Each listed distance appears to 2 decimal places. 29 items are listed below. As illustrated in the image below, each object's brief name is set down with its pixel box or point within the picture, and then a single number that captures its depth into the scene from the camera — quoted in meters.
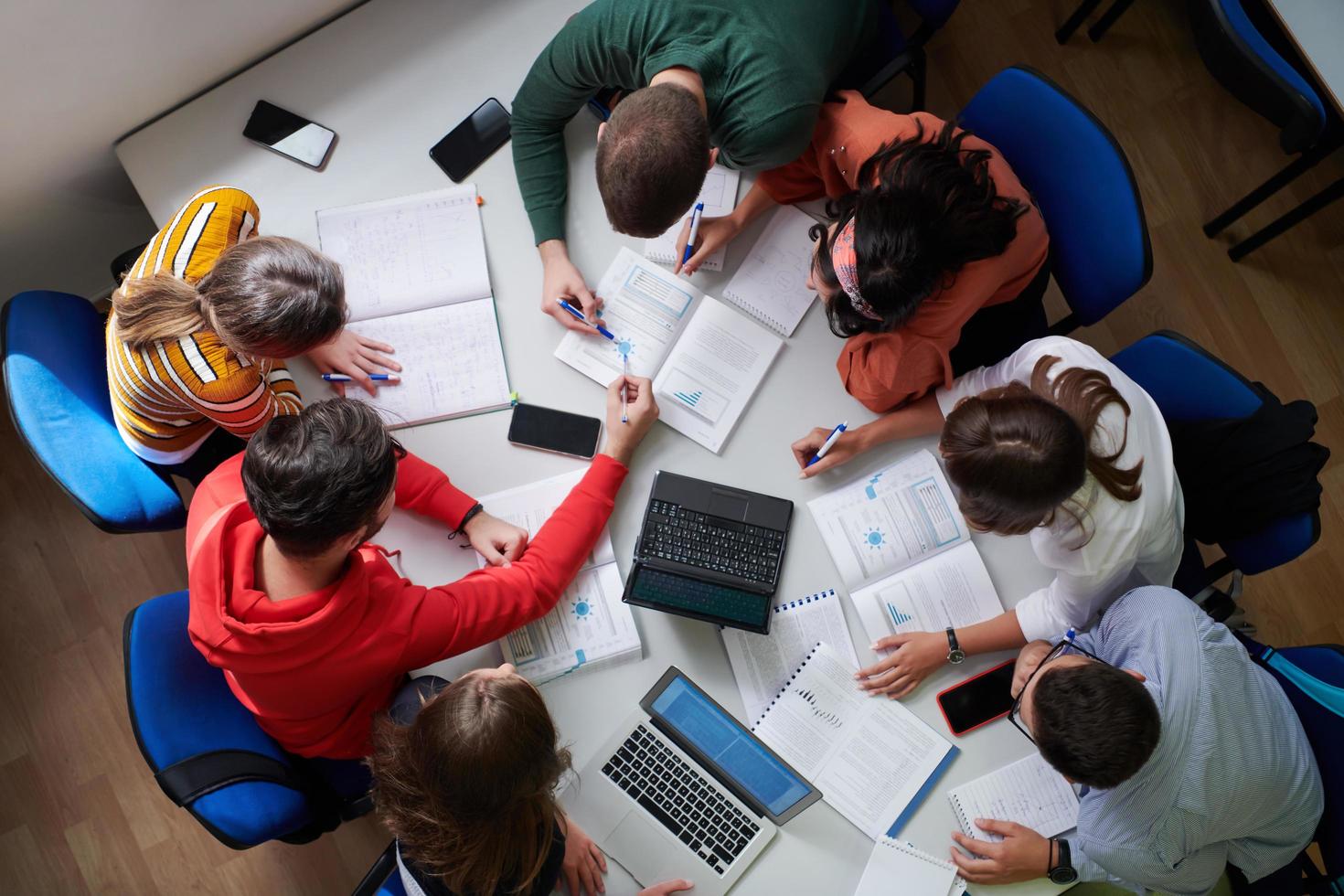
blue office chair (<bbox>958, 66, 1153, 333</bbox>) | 1.54
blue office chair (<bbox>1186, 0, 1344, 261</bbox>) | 1.71
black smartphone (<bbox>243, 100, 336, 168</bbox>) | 1.71
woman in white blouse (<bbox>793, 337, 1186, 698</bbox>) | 1.31
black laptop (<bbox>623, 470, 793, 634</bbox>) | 1.52
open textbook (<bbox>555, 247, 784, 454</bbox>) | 1.64
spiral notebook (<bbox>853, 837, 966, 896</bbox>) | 1.47
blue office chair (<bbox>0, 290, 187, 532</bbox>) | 1.39
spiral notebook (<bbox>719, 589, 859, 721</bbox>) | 1.54
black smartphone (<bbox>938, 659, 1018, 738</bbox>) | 1.53
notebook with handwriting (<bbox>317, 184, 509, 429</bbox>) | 1.64
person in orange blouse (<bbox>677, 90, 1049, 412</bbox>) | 1.41
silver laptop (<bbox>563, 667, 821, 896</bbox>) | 1.47
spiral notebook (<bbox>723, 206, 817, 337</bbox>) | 1.69
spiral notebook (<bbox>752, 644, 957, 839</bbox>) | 1.50
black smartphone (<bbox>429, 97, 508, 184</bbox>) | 1.73
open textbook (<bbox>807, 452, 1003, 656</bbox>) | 1.58
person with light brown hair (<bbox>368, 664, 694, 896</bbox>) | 1.21
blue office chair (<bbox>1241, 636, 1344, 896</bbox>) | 1.48
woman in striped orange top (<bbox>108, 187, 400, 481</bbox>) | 1.35
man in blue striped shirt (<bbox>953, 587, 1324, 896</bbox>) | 1.34
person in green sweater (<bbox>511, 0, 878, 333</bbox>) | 1.40
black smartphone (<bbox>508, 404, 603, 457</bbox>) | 1.62
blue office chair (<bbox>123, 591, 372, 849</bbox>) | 1.30
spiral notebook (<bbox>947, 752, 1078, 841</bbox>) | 1.50
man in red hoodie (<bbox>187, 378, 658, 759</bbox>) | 1.23
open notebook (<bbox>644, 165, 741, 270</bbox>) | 1.72
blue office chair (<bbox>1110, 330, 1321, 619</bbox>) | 1.49
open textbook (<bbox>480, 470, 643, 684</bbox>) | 1.54
